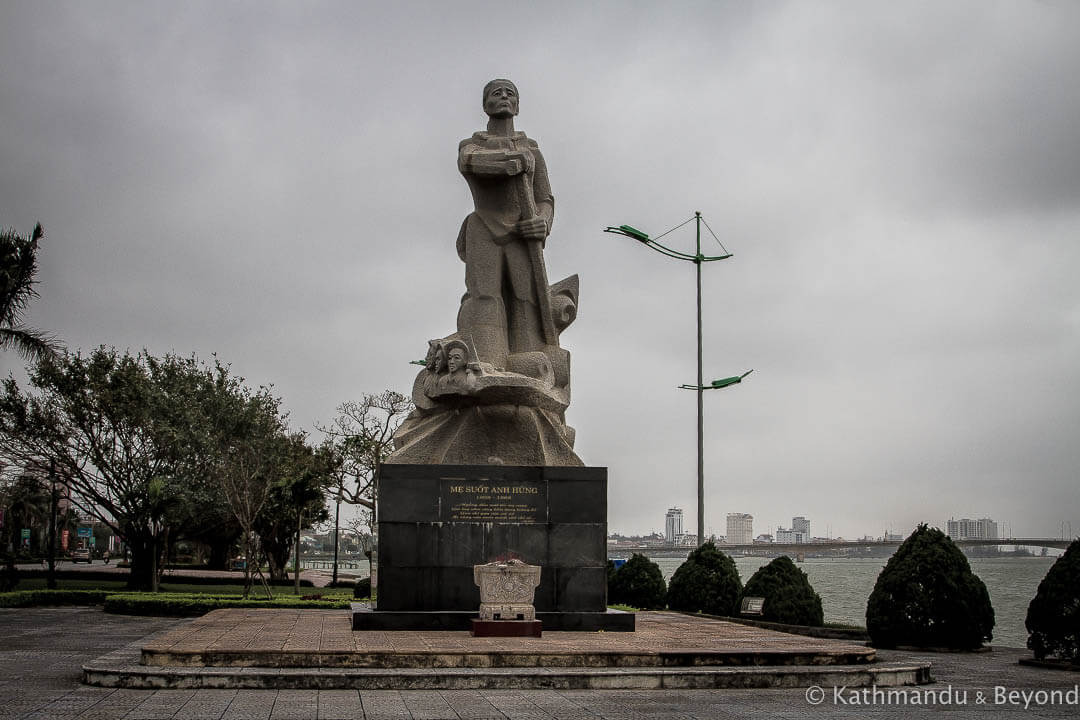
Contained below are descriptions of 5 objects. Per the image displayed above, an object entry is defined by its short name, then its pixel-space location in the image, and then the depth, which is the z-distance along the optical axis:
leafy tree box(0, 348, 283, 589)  29.33
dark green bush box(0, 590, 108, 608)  23.14
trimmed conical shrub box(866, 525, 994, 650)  14.50
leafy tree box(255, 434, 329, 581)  30.92
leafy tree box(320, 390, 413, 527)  37.34
